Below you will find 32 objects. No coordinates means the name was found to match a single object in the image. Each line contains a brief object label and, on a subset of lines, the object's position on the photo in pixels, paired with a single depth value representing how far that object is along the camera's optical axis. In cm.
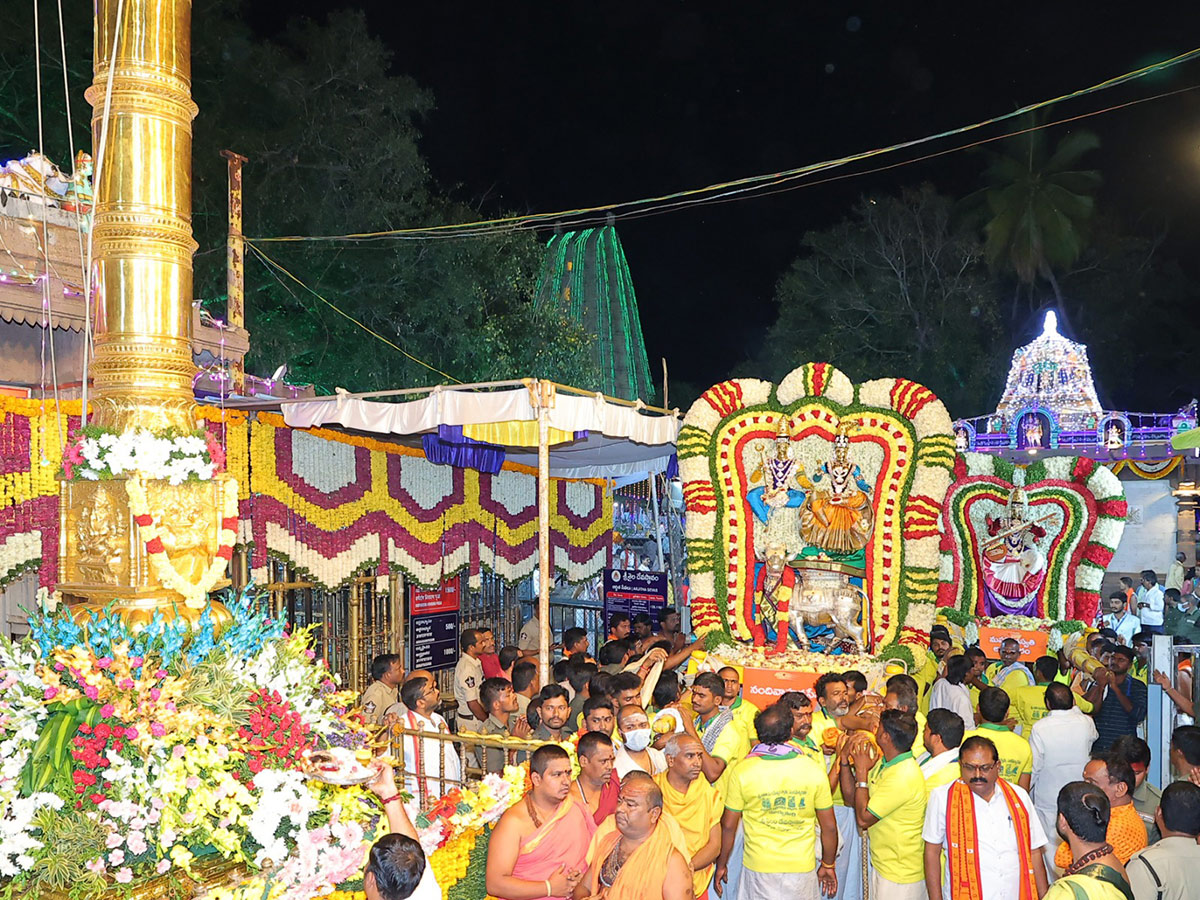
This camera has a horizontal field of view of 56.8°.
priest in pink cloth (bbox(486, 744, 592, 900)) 443
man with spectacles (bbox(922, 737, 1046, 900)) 491
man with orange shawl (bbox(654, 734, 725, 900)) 537
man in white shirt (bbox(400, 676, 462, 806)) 661
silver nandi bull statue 1226
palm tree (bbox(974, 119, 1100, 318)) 3853
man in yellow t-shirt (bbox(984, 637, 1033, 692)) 898
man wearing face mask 542
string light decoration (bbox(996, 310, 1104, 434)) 2803
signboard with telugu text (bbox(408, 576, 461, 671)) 1287
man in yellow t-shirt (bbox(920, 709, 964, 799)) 553
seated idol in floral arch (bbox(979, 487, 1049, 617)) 1432
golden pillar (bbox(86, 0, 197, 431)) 538
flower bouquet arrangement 434
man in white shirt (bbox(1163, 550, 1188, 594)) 2089
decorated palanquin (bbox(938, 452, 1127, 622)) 1405
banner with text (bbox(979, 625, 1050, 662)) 1329
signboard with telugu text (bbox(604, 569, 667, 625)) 1386
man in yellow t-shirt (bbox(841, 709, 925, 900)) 538
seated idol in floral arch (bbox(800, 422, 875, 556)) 1248
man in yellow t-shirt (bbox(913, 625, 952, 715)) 1147
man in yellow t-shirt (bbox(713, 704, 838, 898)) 541
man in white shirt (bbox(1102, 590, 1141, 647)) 1521
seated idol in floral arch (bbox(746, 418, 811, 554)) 1280
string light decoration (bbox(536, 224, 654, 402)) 3020
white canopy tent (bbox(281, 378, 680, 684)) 947
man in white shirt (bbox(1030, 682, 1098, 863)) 690
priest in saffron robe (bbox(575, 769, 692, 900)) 416
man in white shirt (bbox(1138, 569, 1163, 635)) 1777
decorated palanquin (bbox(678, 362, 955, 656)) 1232
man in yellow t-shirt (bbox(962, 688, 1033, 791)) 639
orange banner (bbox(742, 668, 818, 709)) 1103
